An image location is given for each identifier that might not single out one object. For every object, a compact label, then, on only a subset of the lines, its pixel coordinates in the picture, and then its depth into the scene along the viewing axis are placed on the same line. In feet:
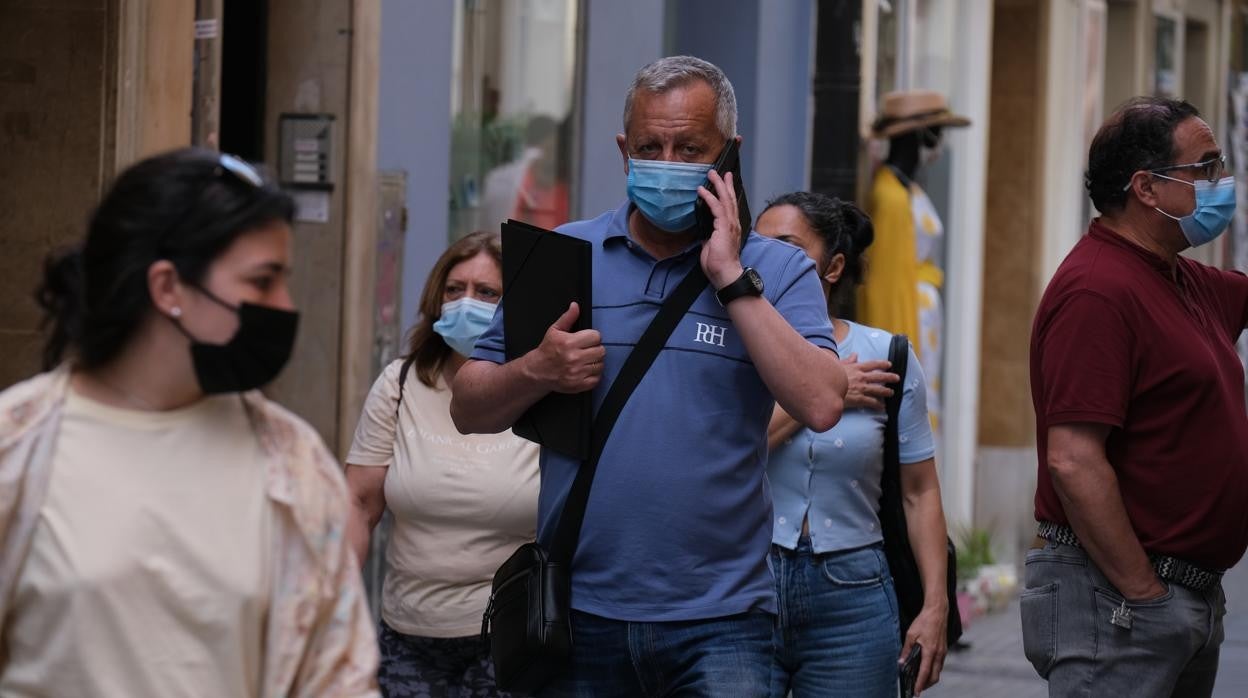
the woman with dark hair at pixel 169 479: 18.99
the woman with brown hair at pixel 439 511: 34.01
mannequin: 71.72
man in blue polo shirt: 26.78
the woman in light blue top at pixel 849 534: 33.45
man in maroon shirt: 30.09
